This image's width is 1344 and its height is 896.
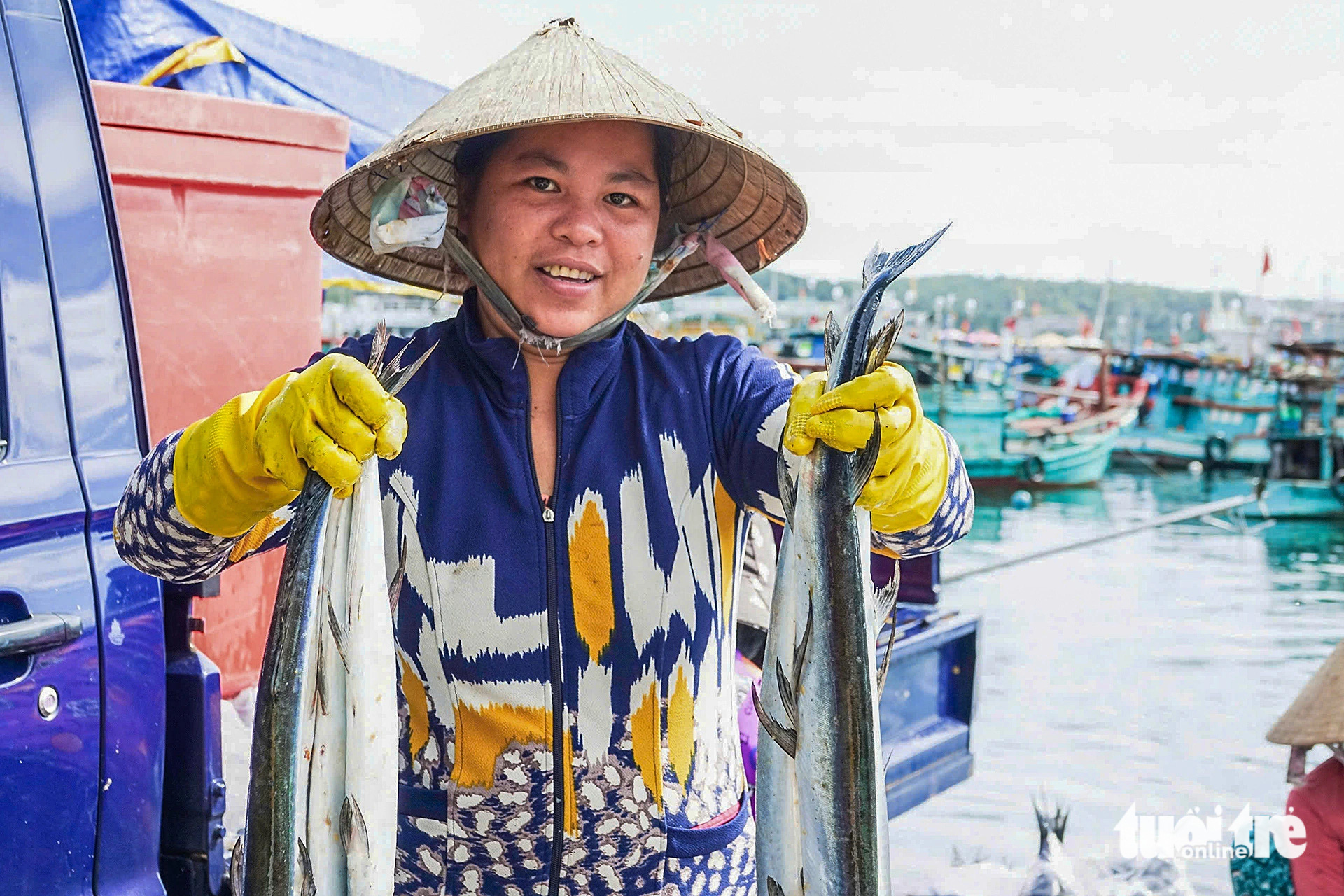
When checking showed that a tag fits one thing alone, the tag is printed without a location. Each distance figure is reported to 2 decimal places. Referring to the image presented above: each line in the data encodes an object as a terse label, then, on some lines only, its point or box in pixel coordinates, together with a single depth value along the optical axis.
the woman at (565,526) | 2.04
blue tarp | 4.70
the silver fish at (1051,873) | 4.15
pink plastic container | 3.25
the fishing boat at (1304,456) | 27.12
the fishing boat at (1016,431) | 34.25
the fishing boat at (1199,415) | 37.62
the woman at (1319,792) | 3.88
